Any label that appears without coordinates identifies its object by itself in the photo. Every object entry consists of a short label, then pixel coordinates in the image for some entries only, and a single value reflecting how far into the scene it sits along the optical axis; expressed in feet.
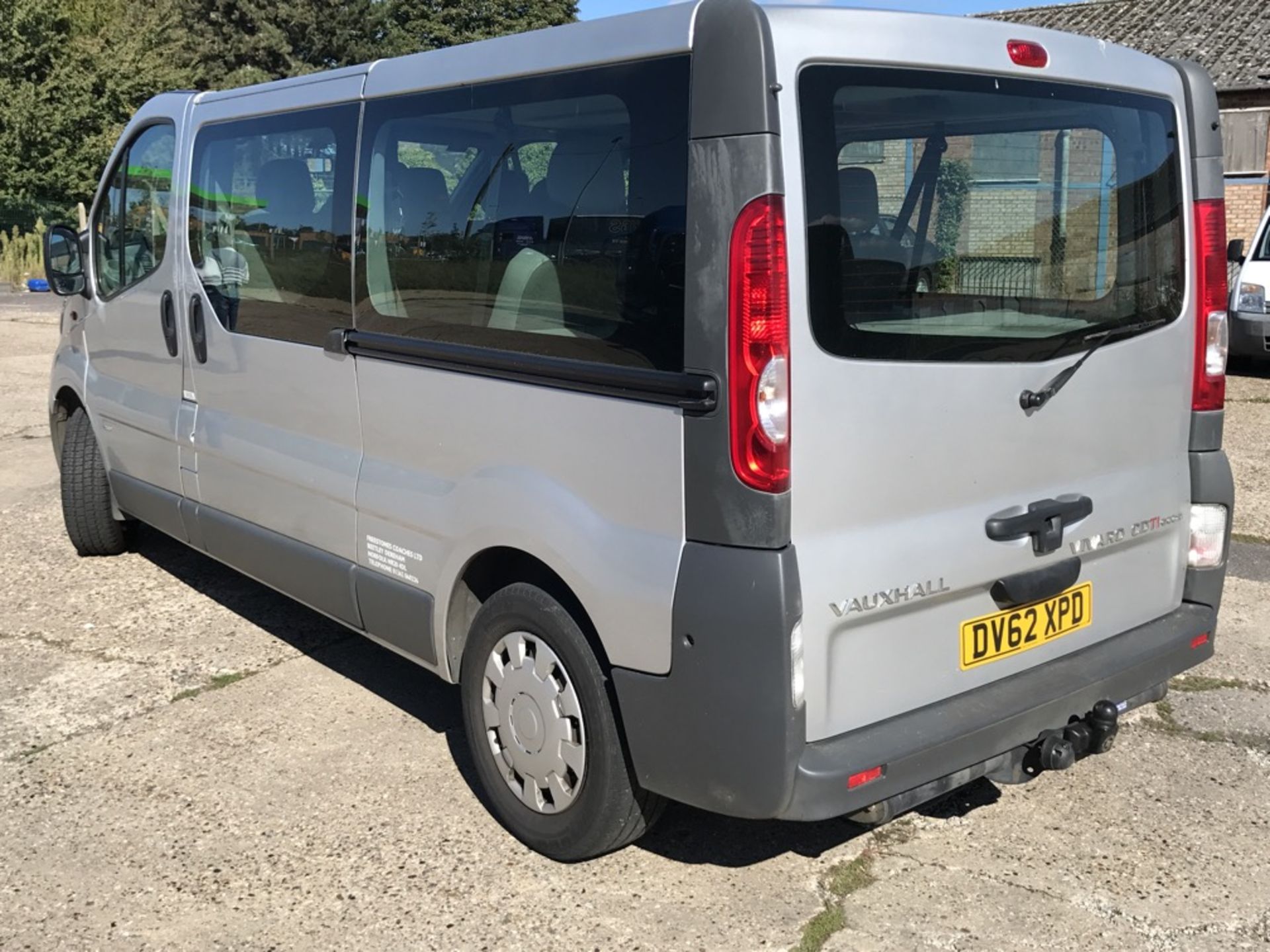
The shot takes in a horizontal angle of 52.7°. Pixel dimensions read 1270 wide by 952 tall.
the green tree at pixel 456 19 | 176.04
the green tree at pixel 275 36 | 175.52
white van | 39.88
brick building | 75.25
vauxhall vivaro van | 9.05
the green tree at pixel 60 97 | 107.24
